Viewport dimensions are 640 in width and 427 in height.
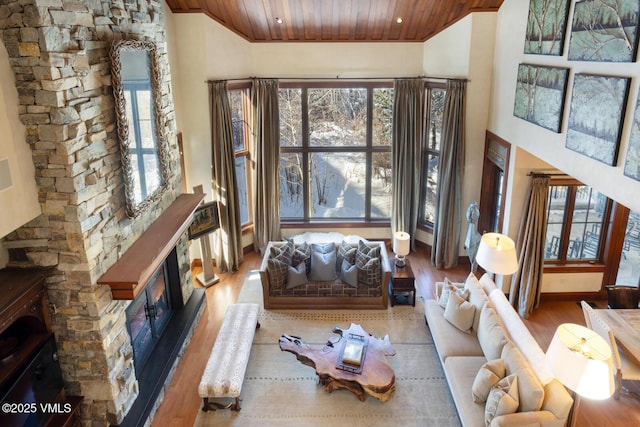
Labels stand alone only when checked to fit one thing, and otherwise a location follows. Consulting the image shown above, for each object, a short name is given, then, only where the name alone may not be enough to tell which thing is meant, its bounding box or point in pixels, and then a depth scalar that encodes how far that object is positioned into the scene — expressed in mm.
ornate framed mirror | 4844
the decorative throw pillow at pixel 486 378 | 4750
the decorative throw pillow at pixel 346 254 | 7496
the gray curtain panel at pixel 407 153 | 8539
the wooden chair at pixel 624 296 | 6195
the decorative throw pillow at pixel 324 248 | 7586
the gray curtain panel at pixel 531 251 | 6570
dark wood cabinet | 3947
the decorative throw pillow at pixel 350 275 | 7238
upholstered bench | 5309
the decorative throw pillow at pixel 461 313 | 6035
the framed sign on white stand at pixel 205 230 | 7500
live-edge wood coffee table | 5430
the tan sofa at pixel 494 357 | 4348
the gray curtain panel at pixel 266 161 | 8484
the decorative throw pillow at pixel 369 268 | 7238
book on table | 5613
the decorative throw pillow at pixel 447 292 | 6344
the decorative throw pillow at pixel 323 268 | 7352
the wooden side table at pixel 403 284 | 7352
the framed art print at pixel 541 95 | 5359
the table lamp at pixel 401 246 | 7500
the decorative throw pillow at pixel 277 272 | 7188
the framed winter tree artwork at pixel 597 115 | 4281
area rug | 5324
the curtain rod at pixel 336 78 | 8267
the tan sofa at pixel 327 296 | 7297
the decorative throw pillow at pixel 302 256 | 7449
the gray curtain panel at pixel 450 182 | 7824
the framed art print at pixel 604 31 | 4086
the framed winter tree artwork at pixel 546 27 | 5328
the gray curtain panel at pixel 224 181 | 7863
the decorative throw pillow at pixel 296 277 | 7250
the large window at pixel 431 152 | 8539
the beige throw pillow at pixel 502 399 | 4438
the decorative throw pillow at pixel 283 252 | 7344
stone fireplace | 3900
